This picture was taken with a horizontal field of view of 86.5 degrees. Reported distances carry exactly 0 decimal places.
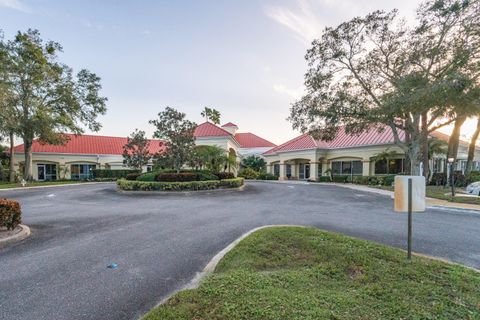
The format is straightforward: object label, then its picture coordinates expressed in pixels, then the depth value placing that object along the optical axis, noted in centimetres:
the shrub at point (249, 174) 3319
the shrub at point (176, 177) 1822
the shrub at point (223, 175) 1997
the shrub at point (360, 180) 2438
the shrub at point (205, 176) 1888
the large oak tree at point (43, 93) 2392
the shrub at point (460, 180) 2045
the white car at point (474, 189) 1599
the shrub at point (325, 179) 2744
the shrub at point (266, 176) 3228
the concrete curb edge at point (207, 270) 369
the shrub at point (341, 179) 2662
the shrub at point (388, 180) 2191
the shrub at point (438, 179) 2143
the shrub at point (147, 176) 1900
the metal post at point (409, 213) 443
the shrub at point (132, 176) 2108
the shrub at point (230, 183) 1839
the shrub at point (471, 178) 2091
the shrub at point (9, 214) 651
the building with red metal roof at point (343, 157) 2481
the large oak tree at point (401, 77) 1324
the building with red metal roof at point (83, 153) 2945
